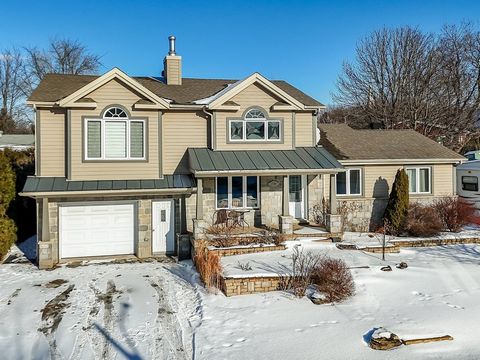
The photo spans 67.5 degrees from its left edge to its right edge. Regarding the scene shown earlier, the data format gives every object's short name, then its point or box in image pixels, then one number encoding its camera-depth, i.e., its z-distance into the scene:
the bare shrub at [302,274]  8.83
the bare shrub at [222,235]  12.18
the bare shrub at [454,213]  14.90
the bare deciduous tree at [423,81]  29.58
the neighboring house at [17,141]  26.70
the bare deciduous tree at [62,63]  40.97
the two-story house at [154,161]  12.72
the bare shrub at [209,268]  9.43
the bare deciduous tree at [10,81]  43.94
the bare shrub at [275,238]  12.26
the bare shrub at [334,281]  8.46
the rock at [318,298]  8.34
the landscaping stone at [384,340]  6.36
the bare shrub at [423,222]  13.99
